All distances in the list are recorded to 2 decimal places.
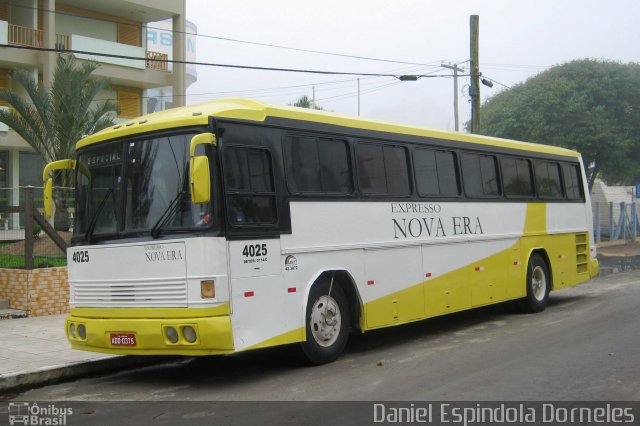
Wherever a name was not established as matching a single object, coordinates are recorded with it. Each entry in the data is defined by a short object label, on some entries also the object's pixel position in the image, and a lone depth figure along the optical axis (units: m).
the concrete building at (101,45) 27.28
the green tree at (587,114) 32.25
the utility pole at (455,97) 39.53
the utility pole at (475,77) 20.91
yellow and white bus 7.58
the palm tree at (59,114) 19.08
